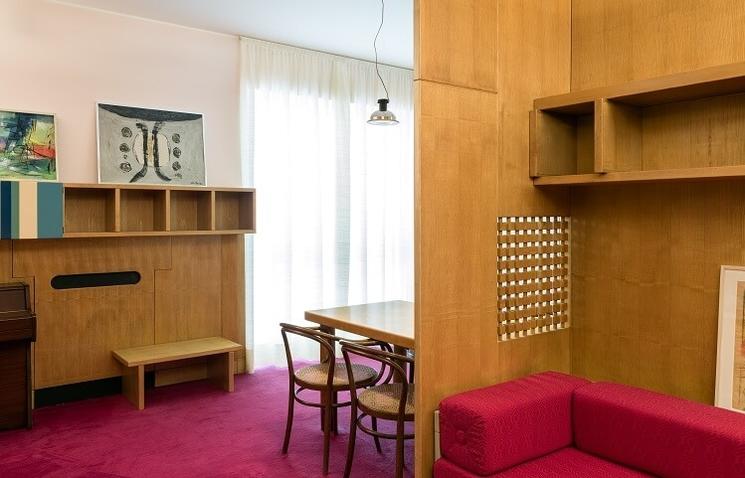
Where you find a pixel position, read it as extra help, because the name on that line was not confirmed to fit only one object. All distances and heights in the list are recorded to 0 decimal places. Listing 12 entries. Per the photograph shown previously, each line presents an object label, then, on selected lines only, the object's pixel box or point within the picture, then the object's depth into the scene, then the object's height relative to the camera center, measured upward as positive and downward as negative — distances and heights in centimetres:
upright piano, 369 -84
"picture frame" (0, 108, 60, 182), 409 +52
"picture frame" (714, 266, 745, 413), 209 -41
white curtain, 526 +41
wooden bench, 425 -96
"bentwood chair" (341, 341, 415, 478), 272 -86
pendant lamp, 440 +82
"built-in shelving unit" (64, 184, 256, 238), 437 +13
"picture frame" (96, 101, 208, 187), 447 +55
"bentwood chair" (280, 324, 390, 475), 316 -85
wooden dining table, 310 -55
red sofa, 187 -70
